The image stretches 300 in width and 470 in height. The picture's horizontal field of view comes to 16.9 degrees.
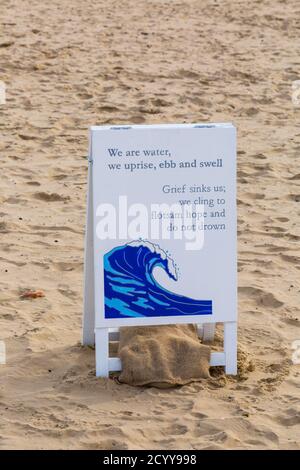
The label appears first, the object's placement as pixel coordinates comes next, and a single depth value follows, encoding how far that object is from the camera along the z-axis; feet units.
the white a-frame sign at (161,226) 16.25
